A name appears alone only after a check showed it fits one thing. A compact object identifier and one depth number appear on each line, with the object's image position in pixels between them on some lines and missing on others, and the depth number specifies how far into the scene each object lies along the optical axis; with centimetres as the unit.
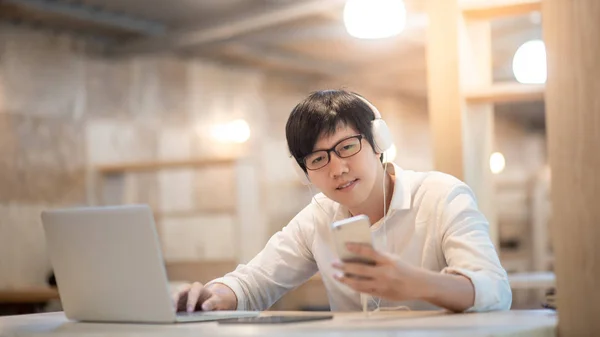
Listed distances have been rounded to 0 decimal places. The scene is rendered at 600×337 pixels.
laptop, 177
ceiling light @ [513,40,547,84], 577
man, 200
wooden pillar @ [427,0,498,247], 336
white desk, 151
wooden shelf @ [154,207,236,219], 815
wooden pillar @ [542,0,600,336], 165
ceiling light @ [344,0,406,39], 473
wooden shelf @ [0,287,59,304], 633
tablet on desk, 176
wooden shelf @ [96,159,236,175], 669
